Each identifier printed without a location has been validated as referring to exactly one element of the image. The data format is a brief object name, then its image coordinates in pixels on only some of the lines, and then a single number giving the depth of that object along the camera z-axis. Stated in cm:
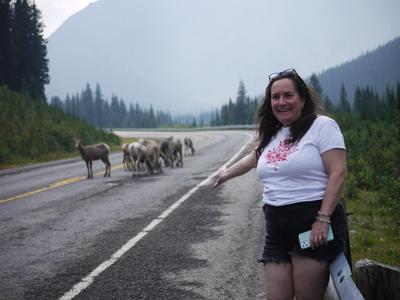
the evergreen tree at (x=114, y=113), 16755
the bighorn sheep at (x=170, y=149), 2114
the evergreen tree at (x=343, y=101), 12269
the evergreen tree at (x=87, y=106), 17062
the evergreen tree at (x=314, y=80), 11664
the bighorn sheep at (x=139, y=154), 1781
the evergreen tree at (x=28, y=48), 6669
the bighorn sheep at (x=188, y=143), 2782
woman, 320
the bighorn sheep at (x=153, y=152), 1831
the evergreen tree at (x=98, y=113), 16900
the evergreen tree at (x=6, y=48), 6276
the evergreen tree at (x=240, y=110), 12775
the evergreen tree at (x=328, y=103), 10530
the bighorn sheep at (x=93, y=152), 1874
